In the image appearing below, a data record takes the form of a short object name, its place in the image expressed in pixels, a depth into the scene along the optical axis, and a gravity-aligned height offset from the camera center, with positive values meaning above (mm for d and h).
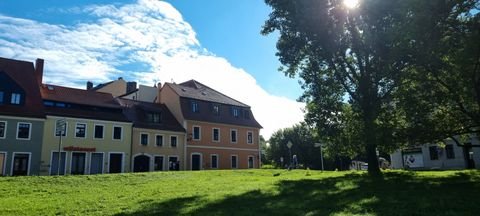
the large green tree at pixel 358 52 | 16688 +6274
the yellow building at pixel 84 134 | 38531 +4634
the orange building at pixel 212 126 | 49500 +6667
